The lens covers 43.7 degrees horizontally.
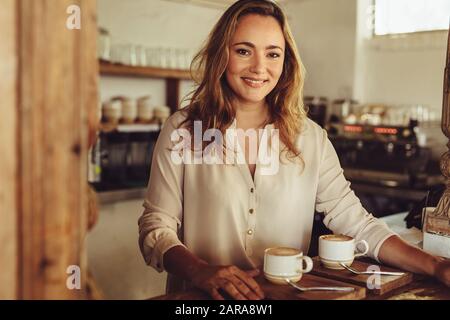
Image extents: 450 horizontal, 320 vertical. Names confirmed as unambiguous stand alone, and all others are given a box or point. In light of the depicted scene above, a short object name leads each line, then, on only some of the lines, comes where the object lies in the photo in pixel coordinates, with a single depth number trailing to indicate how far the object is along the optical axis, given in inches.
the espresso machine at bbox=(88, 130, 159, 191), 169.9
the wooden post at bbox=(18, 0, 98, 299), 35.6
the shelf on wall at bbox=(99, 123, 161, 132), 181.8
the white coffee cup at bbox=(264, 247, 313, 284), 56.4
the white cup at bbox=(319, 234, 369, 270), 62.4
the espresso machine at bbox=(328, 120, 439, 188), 188.7
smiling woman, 75.5
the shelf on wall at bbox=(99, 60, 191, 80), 186.4
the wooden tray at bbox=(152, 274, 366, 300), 53.4
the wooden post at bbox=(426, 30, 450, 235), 71.3
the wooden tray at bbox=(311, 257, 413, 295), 57.9
